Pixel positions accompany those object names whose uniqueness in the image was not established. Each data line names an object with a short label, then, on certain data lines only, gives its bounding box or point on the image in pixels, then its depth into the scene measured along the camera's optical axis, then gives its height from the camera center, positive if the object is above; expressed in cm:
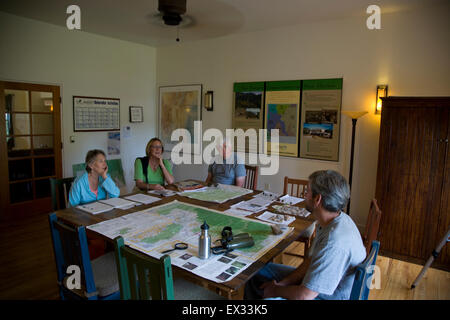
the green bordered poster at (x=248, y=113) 455 +27
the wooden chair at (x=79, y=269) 159 -82
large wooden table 132 -63
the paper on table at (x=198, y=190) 288 -57
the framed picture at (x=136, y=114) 552 +27
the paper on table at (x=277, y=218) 209 -61
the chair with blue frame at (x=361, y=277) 122 -59
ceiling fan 308 +126
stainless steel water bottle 151 -57
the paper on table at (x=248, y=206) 235 -60
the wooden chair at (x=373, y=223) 181 -56
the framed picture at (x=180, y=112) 531 +33
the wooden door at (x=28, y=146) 408 -28
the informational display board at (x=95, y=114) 476 +23
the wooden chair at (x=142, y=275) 123 -63
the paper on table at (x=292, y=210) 226 -60
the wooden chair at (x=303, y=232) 215 -78
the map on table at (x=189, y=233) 147 -63
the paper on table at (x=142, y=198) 249 -59
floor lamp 347 +18
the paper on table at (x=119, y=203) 233 -59
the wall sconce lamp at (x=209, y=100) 504 +49
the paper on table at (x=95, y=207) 222 -60
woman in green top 326 -44
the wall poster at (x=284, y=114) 424 +25
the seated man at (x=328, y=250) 135 -54
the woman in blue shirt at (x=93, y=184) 248 -48
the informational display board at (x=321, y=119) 393 +18
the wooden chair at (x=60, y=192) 256 -56
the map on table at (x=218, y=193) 262 -58
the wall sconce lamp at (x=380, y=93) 357 +48
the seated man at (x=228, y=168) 342 -42
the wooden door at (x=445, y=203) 293 -67
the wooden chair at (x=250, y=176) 348 -54
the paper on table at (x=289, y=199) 259 -59
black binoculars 161 -61
